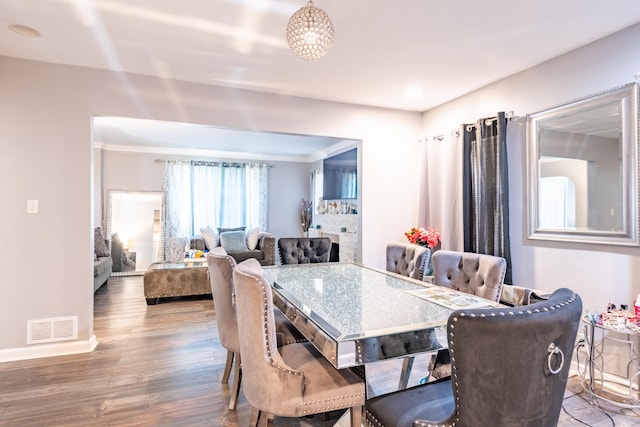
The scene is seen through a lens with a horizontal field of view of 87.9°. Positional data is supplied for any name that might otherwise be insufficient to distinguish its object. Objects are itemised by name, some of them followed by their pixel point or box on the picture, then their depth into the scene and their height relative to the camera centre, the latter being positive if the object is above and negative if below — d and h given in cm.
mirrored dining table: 125 -45
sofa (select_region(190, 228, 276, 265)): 615 -65
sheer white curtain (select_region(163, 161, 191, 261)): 646 +12
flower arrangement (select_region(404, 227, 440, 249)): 356 -25
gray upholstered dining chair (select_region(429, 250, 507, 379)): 175 -40
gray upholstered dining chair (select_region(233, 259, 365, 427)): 134 -68
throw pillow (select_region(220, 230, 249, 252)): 623 -52
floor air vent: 278 -98
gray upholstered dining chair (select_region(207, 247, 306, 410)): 193 -59
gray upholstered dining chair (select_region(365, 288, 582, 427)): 88 -40
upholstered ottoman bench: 436 -90
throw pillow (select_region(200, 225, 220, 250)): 627 -45
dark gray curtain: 297 +24
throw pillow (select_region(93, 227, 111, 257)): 523 -49
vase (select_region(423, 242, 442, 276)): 359 -41
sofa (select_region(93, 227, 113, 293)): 471 -70
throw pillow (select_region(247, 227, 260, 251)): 639 -46
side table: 213 -107
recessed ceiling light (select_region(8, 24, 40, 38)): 229 +129
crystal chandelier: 166 +93
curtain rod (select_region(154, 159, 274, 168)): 657 +107
